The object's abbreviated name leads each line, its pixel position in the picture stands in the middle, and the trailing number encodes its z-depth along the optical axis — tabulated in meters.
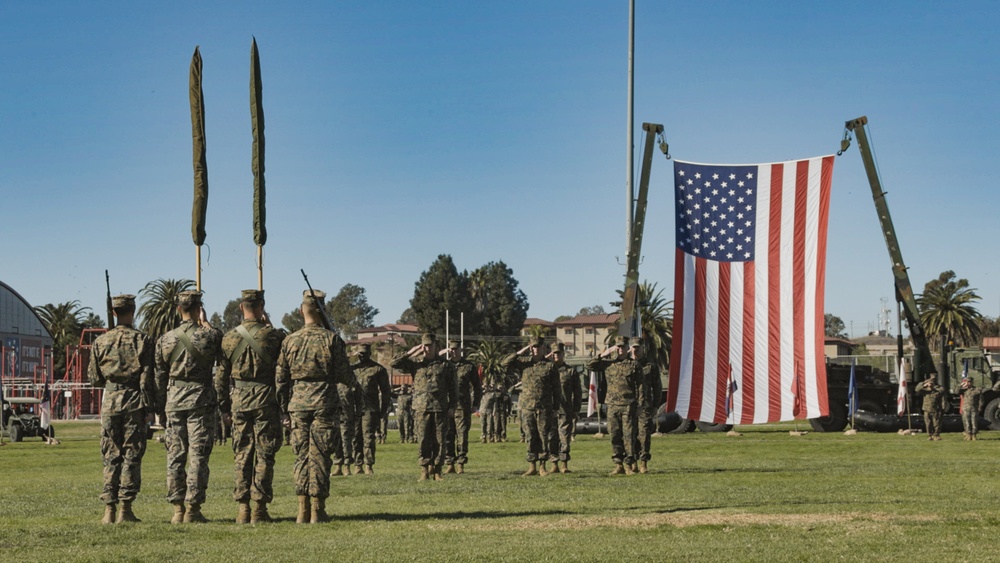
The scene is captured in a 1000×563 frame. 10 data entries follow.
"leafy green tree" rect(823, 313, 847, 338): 175.00
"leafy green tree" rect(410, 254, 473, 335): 124.06
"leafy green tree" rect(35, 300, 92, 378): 120.25
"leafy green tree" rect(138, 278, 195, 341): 82.81
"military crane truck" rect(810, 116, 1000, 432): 34.34
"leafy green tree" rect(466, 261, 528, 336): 131.80
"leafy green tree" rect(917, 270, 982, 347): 95.94
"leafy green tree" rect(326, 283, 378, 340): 159.75
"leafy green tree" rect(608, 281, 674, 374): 83.62
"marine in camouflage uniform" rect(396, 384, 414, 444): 35.16
